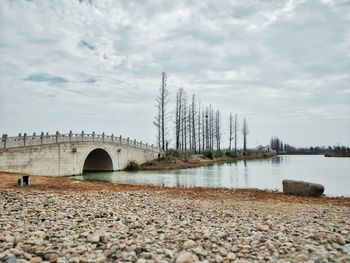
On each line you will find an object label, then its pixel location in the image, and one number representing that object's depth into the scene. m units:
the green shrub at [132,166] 39.69
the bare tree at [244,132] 78.44
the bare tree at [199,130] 60.85
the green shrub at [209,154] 53.49
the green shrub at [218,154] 56.42
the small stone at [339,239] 5.69
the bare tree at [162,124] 46.91
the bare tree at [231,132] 71.34
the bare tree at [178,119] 51.25
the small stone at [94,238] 5.29
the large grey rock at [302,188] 13.82
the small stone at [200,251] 4.80
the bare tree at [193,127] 58.78
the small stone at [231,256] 4.62
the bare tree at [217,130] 69.05
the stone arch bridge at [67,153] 24.48
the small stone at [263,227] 6.49
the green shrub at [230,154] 61.55
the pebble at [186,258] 4.39
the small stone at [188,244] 5.15
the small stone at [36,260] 4.28
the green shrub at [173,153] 43.88
